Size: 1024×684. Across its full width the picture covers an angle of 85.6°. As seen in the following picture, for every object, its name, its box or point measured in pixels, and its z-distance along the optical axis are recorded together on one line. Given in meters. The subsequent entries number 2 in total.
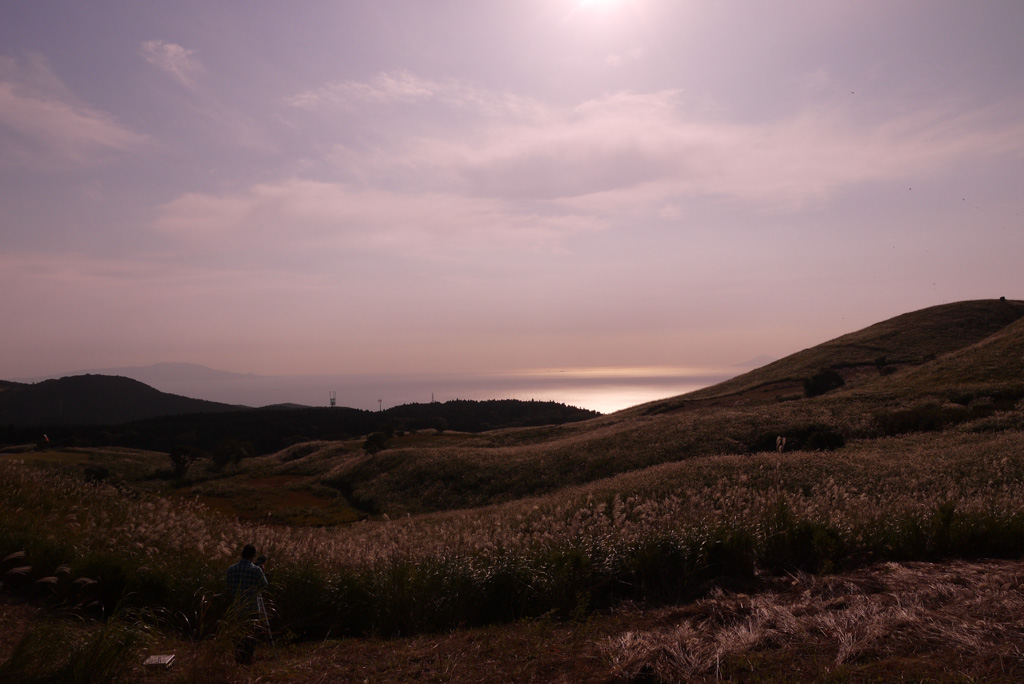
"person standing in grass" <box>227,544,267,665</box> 5.98
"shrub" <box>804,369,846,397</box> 55.25
